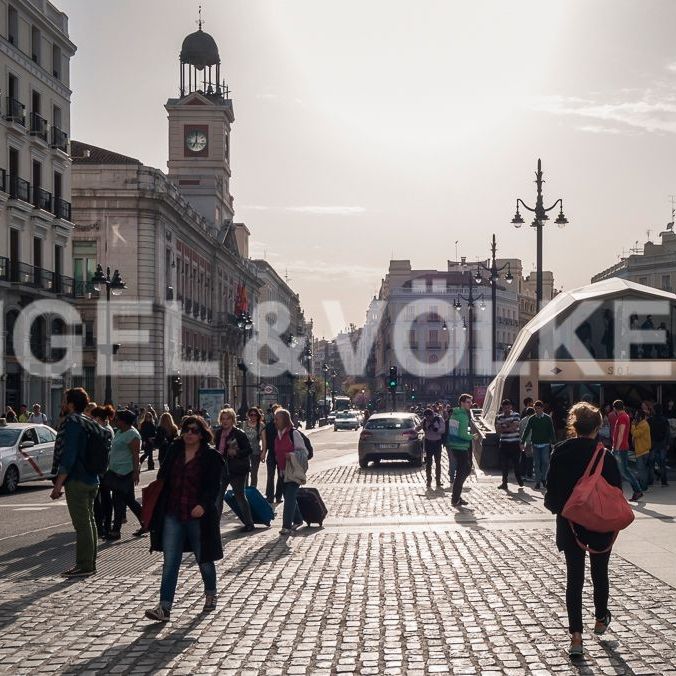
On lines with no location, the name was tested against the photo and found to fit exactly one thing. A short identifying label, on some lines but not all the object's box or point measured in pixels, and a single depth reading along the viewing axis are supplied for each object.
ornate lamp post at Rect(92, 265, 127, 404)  36.62
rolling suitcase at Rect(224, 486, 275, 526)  15.54
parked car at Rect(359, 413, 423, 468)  30.25
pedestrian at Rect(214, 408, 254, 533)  14.95
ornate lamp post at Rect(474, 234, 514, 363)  44.09
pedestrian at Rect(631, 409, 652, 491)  20.20
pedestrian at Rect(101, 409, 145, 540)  14.16
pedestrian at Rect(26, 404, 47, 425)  32.75
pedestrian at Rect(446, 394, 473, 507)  18.33
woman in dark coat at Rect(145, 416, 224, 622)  8.90
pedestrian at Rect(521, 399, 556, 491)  21.23
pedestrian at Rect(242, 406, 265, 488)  19.48
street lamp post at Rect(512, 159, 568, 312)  32.97
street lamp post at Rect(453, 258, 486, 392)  53.31
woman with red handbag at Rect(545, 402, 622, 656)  7.64
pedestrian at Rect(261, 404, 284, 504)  18.61
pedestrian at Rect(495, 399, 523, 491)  21.58
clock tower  83.75
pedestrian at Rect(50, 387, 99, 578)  10.78
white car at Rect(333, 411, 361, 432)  76.44
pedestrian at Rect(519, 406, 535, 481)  21.47
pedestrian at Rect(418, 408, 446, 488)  22.83
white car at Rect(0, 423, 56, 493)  22.81
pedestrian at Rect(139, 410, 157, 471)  27.61
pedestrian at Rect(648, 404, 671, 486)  21.22
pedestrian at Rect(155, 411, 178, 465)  15.81
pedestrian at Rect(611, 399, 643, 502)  19.66
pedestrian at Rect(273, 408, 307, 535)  14.79
